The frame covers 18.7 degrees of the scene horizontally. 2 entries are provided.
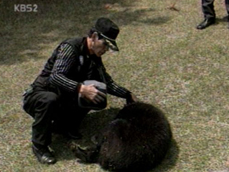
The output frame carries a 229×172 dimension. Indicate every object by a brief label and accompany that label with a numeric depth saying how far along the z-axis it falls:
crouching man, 5.93
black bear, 5.62
